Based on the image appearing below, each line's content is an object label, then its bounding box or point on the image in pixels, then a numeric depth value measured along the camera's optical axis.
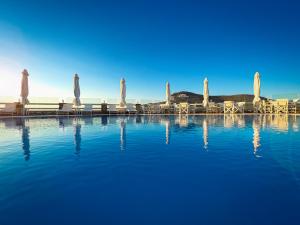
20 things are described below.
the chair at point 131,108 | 18.53
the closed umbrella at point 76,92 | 15.97
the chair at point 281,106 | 16.91
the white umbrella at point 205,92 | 18.45
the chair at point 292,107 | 17.85
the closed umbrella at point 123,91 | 17.84
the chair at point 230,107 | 17.92
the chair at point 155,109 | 19.39
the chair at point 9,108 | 14.62
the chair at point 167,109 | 19.33
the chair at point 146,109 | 19.52
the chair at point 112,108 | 18.42
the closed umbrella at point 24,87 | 14.38
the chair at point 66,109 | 16.53
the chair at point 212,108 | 18.68
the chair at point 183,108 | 18.39
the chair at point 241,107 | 17.81
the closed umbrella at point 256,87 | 17.13
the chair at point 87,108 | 16.83
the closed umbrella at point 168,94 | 18.81
